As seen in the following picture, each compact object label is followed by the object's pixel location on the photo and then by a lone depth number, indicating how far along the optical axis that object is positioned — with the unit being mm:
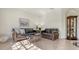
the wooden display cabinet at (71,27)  2099
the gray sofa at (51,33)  2114
